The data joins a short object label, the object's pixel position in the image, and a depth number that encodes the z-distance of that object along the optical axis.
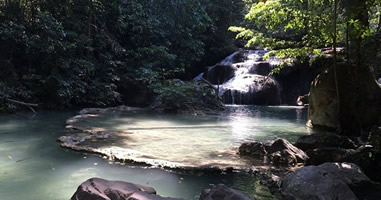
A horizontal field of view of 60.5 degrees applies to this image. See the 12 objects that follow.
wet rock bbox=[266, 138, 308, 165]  5.83
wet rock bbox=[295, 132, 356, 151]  6.58
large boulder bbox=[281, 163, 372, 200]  3.91
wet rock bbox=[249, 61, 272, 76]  22.03
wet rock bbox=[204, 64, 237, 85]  22.78
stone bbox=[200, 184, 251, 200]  3.41
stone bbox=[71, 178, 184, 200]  3.33
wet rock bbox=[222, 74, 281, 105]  20.61
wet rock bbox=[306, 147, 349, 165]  5.62
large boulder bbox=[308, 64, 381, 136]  8.88
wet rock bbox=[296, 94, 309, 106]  19.58
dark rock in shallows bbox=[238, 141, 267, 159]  6.23
